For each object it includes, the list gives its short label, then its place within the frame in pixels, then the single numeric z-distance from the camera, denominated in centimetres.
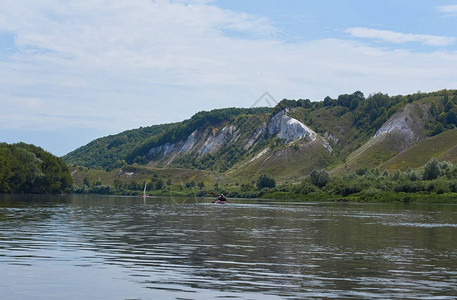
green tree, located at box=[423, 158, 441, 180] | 13662
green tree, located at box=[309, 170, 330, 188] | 15712
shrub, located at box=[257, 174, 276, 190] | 18400
